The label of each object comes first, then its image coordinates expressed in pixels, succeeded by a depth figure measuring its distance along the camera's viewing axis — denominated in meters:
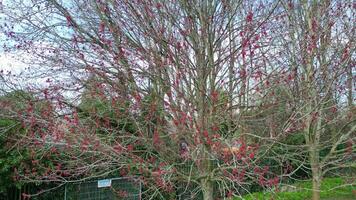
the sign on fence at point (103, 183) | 6.36
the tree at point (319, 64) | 4.01
